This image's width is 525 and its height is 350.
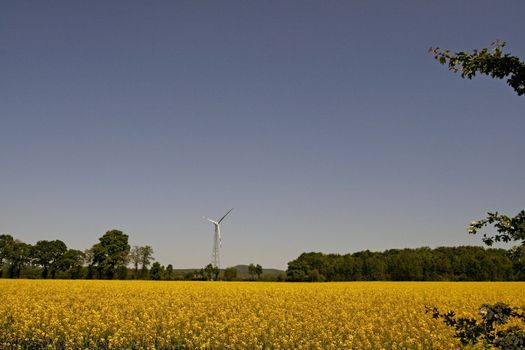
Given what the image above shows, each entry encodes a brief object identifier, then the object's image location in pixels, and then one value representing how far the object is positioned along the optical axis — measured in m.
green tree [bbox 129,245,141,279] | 98.38
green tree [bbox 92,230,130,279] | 86.44
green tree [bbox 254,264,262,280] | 105.19
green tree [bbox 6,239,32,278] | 93.38
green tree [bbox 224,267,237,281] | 89.86
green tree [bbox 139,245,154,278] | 103.81
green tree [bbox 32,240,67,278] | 95.50
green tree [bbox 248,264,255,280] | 104.62
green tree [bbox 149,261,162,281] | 86.75
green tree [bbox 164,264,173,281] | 87.41
